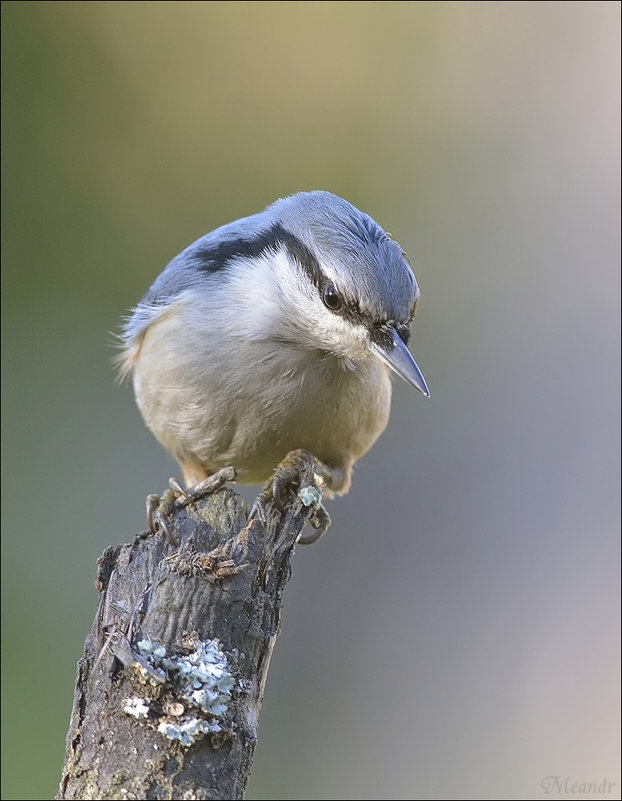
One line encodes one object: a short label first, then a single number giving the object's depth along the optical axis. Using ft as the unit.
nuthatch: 16.33
